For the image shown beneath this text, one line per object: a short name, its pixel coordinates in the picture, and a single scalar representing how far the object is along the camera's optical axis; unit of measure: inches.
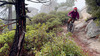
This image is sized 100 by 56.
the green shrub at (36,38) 157.3
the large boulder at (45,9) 1869.2
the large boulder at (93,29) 222.1
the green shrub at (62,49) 101.5
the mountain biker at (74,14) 265.4
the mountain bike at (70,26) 293.9
